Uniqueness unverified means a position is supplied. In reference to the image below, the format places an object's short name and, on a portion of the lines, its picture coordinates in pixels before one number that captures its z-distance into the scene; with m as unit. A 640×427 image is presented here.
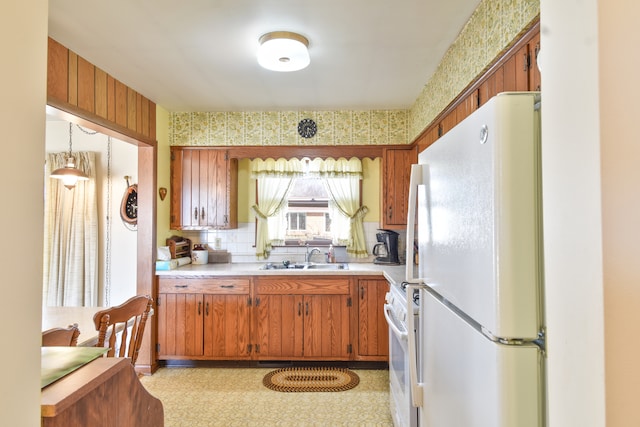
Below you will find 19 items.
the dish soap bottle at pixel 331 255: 3.81
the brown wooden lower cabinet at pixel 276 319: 3.27
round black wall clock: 3.60
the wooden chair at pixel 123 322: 1.64
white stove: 1.74
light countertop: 3.27
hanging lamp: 3.28
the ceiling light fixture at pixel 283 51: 2.07
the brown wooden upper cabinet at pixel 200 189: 3.63
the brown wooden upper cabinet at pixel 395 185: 3.58
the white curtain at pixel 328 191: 3.86
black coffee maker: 3.65
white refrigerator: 0.77
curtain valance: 3.84
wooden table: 0.72
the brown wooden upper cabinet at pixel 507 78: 1.39
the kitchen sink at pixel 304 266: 3.62
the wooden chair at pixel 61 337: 1.33
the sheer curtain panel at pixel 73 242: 3.82
